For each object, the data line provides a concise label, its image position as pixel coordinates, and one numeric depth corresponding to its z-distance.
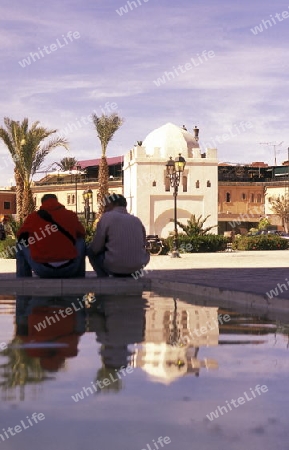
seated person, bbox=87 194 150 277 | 9.42
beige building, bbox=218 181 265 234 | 84.81
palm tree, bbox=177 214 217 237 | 39.75
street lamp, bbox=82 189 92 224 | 45.03
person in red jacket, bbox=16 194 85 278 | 9.01
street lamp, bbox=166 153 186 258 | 31.24
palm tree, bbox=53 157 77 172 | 98.06
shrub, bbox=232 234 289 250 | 41.41
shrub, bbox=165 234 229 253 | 38.25
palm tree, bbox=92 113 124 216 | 48.25
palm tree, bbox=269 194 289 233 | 82.44
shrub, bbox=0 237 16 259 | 31.24
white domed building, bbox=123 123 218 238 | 53.09
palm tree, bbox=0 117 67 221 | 39.12
